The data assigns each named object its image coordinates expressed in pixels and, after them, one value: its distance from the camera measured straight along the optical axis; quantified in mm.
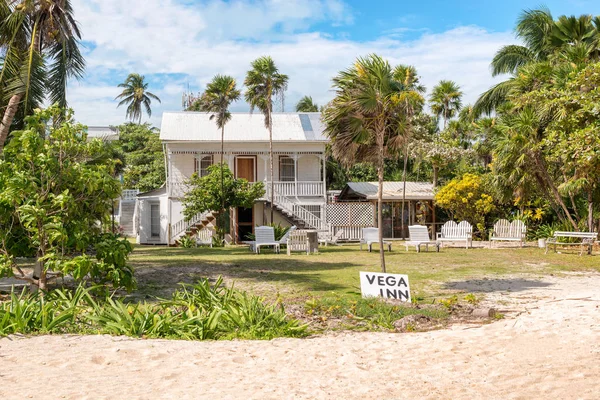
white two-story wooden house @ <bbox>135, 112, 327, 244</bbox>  27844
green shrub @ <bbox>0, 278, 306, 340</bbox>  7156
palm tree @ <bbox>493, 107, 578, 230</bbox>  21281
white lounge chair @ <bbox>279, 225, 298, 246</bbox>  20875
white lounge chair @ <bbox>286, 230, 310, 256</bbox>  20156
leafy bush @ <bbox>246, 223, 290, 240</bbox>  22441
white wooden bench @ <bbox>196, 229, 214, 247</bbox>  26969
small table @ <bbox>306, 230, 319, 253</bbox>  20094
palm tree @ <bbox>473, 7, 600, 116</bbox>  23688
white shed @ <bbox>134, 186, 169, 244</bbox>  28900
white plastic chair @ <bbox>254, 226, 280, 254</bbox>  20297
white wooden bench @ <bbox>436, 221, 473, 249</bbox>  22639
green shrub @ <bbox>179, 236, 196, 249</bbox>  25719
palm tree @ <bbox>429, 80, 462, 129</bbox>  39156
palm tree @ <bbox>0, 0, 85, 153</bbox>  13547
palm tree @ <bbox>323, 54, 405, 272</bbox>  10680
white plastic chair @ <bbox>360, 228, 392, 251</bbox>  20969
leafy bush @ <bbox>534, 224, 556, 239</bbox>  24069
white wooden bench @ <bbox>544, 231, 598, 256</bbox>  18734
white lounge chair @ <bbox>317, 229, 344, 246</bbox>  25672
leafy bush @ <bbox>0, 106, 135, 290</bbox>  8938
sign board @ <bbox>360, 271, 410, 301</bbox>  9039
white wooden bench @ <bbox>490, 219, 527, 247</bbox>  22831
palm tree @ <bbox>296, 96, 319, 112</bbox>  48812
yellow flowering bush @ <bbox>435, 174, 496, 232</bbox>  26109
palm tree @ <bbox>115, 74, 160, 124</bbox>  59812
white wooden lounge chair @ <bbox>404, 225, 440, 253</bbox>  20859
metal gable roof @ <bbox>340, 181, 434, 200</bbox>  29281
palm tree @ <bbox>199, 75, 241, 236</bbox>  25141
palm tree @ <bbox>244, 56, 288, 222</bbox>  26234
